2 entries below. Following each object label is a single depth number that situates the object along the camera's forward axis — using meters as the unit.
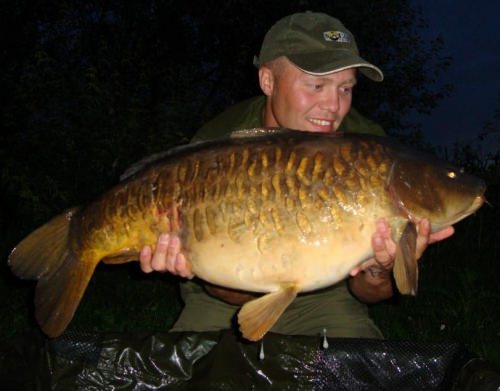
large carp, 1.57
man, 2.11
